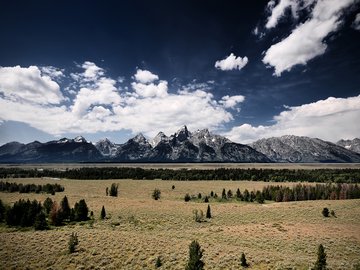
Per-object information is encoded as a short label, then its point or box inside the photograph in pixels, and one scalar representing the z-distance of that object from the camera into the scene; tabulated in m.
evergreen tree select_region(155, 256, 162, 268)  30.42
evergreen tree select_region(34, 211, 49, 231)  51.11
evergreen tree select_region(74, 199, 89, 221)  60.28
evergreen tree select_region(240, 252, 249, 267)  30.17
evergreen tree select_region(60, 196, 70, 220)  59.76
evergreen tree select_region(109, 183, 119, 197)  102.69
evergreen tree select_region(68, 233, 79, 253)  34.75
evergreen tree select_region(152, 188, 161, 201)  95.50
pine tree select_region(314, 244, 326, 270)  26.26
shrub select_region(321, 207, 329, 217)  62.01
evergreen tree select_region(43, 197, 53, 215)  66.36
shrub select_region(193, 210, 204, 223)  59.21
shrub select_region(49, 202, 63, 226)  55.75
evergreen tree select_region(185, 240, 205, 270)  27.69
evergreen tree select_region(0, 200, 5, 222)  58.68
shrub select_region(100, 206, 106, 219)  61.06
